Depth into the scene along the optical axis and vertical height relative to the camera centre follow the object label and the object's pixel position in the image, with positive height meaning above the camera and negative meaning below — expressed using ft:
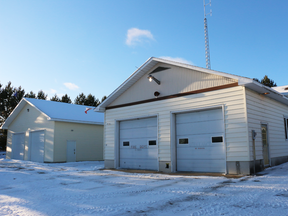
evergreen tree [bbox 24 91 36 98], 147.27 +27.95
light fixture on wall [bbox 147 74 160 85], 40.81 +10.46
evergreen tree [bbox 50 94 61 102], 163.43 +28.34
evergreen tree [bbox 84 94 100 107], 170.30 +27.56
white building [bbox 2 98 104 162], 63.36 +2.41
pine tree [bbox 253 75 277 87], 143.84 +34.33
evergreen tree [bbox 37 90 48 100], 157.99 +29.45
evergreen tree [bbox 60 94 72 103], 168.54 +28.92
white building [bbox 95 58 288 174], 33.06 +3.18
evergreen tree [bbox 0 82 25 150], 125.90 +19.01
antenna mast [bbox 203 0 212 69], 90.79 +34.47
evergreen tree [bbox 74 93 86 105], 171.31 +29.26
